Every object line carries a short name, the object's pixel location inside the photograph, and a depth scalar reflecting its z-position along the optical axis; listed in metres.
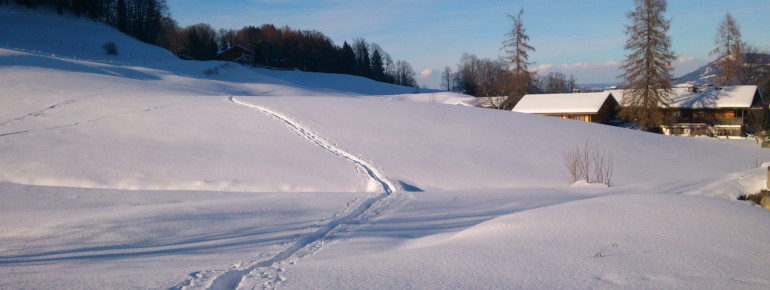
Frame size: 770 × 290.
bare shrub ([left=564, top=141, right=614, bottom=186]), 11.44
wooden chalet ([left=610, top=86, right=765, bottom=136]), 35.28
